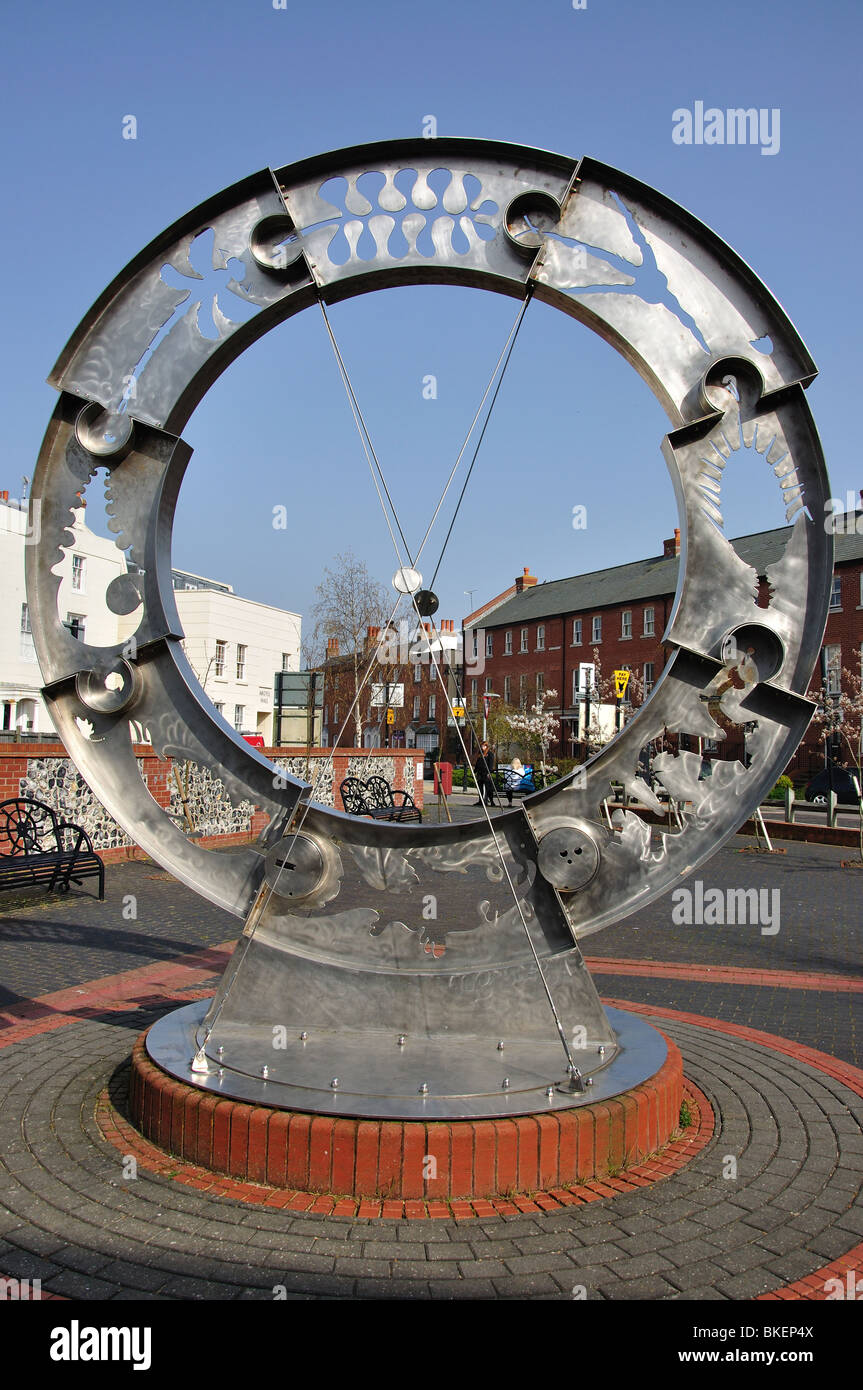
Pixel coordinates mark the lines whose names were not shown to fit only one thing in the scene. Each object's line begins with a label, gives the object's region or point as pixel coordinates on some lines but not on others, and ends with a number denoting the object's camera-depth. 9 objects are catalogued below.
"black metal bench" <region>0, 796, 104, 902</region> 10.91
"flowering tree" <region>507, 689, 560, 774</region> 47.00
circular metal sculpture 4.97
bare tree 37.62
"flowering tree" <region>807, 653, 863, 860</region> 29.53
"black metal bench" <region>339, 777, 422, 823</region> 18.66
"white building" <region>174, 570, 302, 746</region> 42.62
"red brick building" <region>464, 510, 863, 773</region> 42.16
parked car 36.41
